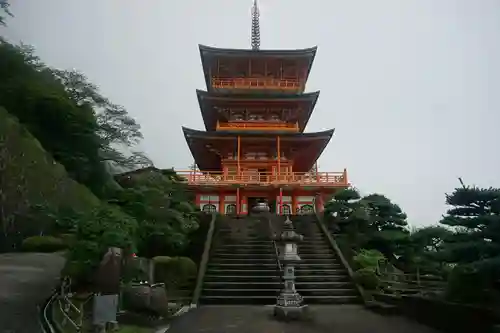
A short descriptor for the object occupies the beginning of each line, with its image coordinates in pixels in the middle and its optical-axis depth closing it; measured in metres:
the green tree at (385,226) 13.06
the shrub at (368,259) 11.90
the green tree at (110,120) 20.20
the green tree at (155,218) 10.40
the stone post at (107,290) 5.39
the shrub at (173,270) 9.82
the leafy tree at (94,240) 6.34
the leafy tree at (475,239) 5.41
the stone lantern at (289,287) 8.24
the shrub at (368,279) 10.64
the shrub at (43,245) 11.58
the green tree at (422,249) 8.24
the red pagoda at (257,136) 21.23
